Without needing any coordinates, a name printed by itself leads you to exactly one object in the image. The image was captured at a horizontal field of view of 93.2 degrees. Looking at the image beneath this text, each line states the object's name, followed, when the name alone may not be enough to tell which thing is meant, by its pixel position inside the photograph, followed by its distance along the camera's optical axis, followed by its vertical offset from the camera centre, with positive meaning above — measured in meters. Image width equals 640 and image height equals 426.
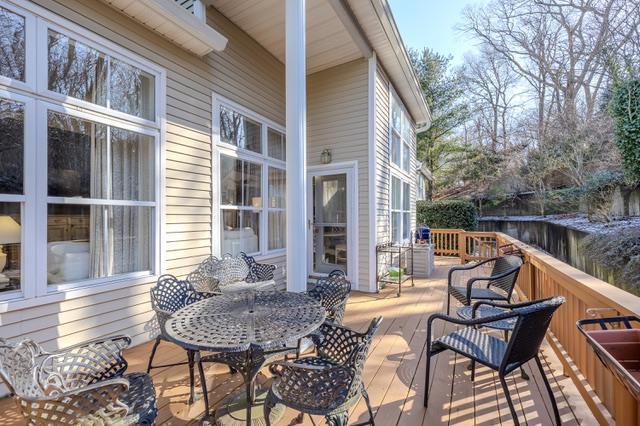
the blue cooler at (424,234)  8.43 -0.50
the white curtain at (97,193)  2.81 +0.25
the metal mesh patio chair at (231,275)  3.46 -0.70
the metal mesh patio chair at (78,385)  1.17 -0.75
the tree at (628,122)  4.84 +1.50
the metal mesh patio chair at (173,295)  2.51 -0.65
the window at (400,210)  6.44 +0.15
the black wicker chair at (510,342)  1.71 -0.84
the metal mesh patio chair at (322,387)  1.41 -0.81
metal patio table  1.54 -0.61
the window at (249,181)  4.14 +0.56
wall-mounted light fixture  5.35 +1.07
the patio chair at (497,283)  3.01 -0.72
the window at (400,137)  6.40 +1.85
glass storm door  5.34 -0.09
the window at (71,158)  2.33 +0.56
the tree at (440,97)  15.11 +6.02
